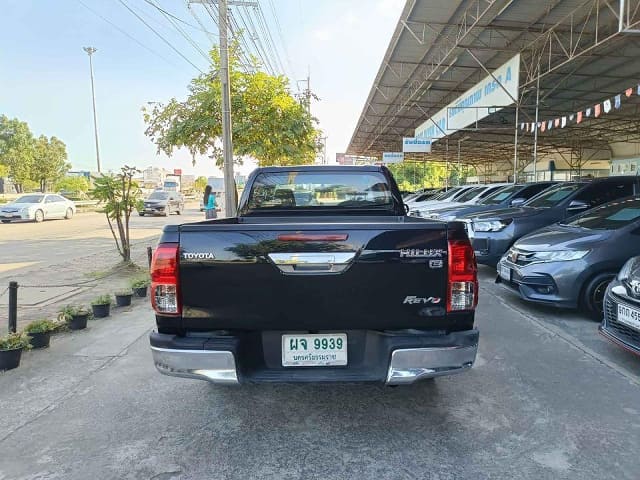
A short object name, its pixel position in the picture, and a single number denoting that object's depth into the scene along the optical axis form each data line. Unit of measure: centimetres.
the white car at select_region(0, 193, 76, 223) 2138
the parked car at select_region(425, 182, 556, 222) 1044
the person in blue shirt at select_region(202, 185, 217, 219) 1496
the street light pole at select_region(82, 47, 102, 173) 4172
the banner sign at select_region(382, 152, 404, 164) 3253
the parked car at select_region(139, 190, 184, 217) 2700
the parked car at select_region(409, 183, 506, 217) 1377
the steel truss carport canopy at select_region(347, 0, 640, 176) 1228
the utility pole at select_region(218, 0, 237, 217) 1068
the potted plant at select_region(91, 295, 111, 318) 577
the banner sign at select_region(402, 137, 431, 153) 2334
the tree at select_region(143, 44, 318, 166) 1294
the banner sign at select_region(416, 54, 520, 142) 1345
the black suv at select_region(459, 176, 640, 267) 764
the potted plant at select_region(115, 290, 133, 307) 638
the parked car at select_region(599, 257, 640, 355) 368
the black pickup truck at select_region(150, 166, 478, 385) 258
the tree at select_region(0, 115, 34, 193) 4884
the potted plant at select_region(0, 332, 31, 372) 403
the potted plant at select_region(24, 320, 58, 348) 452
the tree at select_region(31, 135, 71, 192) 5356
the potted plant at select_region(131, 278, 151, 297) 686
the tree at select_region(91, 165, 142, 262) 855
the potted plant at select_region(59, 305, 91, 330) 520
